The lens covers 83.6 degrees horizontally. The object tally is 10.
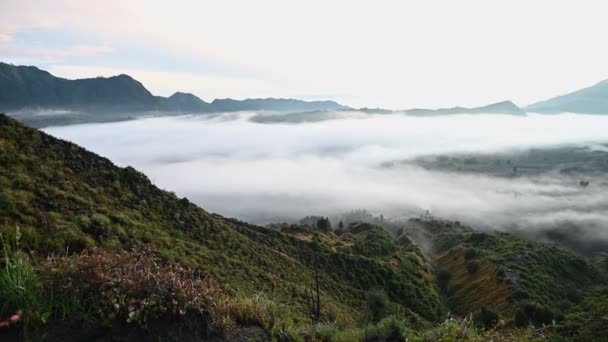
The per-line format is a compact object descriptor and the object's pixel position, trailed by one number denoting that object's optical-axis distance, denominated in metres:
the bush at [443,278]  74.41
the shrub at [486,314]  41.18
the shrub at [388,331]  7.59
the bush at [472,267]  76.81
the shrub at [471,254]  85.44
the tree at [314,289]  33.01
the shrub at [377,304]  37.57
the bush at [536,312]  32.49
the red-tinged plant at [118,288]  5.38
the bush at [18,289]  4.95
